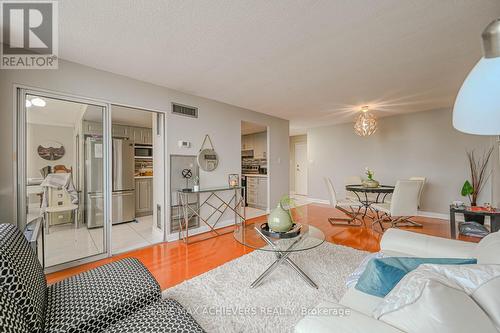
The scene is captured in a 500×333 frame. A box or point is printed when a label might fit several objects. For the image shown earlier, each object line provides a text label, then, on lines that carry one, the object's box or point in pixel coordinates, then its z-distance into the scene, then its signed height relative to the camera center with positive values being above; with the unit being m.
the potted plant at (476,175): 4.04 -0.20
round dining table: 3.92 -0.45
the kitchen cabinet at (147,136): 5.15 +0.77
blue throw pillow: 1.15 -0.58
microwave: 5.16 +0.39
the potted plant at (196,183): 3.50 -0.28
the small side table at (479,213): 2.94 -0.70
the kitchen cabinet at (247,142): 6.68 +0.79
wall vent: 3.41 +0.94
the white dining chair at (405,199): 3.46 -0.56
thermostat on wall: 3.46 +0.38
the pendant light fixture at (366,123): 4.26 +0.85
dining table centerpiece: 4.26 -0.35
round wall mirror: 3.75 +0.13
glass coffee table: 1.99 -0.75
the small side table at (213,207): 3.46 -0.75
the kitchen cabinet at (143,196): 4.92 -0.69
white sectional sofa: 0.79 -0.61
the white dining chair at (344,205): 4.12 -0.83
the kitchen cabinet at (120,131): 4.71 +0.82
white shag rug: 1.60 -1.14
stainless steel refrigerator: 4.32 -0.30
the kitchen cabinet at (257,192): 5.43 -0.68
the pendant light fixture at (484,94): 0.55 +0.20
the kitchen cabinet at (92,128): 2.79 +0.52
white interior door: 8.04 -0.08
